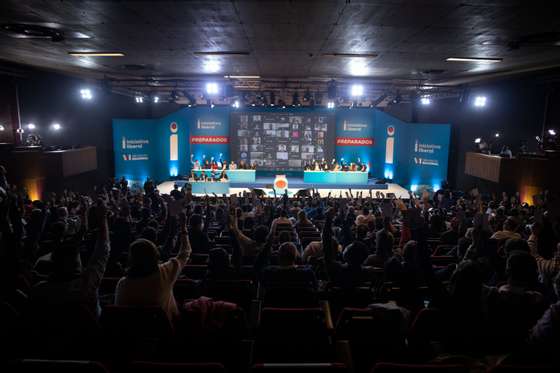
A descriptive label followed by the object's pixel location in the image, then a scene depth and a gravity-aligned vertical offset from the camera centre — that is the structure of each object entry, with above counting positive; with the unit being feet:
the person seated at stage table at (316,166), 59.95 -3.59
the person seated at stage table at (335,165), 60.18 -3.36
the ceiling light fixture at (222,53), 25.12 +5.94
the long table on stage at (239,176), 59.16 -5.20
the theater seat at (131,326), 8.43 -4.13
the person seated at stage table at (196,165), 59.22 -3.70
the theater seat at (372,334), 8.87 -4.62
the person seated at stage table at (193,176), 55.22 -5.15
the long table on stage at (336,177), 57.93 -5.00
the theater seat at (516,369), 6.02 -3.49
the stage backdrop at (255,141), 55.06 +0.54
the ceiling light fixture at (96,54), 25.99 +5.93
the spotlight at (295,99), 42.58 +5.04
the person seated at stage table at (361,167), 59.22 -3.49
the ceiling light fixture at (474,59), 26.17 +6.11
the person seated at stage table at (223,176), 55.88 -5.00
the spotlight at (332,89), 36.88 +5.43
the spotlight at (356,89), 40.75 +6.10
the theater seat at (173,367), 5.89 -3.51
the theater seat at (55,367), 5.81 -3.48
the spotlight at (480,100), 39.60 +4.88
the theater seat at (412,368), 6.14 -3.59
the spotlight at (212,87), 39.70 +5.73
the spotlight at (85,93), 39.27 +4.80
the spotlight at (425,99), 46.20 +5.73
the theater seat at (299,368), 5.99 -3.55
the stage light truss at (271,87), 41.01 +6.43
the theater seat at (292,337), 8.42 -4.47
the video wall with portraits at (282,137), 63.41 +0.97
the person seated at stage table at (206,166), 59.90 -3.79
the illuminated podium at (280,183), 53.11 -5.53
